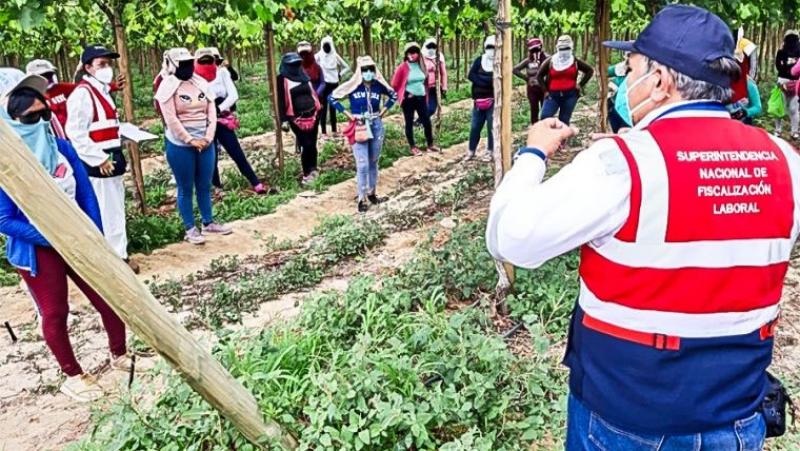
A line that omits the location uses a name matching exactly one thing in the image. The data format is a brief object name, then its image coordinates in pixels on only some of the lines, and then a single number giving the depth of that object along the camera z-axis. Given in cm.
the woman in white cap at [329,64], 1138
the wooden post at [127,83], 646
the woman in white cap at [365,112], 740
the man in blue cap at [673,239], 149
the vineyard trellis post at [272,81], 852
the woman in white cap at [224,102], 773
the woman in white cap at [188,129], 620
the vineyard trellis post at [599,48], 580
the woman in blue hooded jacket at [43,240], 350
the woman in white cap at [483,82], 921
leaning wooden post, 169
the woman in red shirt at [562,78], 879
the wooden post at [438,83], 1151
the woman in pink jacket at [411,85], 979
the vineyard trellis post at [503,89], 366
